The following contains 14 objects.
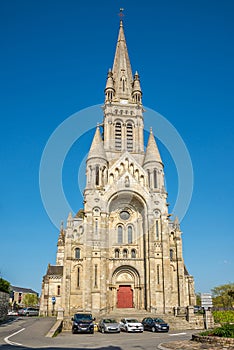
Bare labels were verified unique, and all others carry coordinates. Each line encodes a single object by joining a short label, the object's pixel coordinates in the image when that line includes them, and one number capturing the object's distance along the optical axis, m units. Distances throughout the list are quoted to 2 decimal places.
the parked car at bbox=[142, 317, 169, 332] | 28.27
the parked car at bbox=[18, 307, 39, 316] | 53.57
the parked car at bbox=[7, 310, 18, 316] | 51.17
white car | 27.83
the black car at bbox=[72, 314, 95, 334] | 26.80
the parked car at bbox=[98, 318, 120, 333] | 27.27
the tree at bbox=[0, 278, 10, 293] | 34.16
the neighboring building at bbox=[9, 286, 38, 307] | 124.55
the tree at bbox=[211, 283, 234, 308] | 72.81
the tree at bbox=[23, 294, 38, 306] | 111.94
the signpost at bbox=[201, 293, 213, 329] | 29.84
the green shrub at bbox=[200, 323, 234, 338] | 16.72
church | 40.78
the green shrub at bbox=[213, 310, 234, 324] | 35.03
